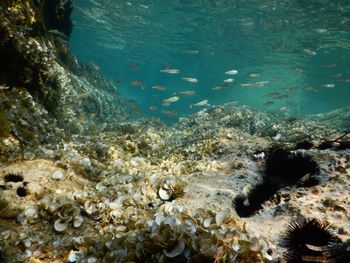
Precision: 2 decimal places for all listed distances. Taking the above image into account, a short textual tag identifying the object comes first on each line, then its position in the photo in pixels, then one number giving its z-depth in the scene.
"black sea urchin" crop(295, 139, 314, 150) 5.88
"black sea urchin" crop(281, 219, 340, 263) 2.71
